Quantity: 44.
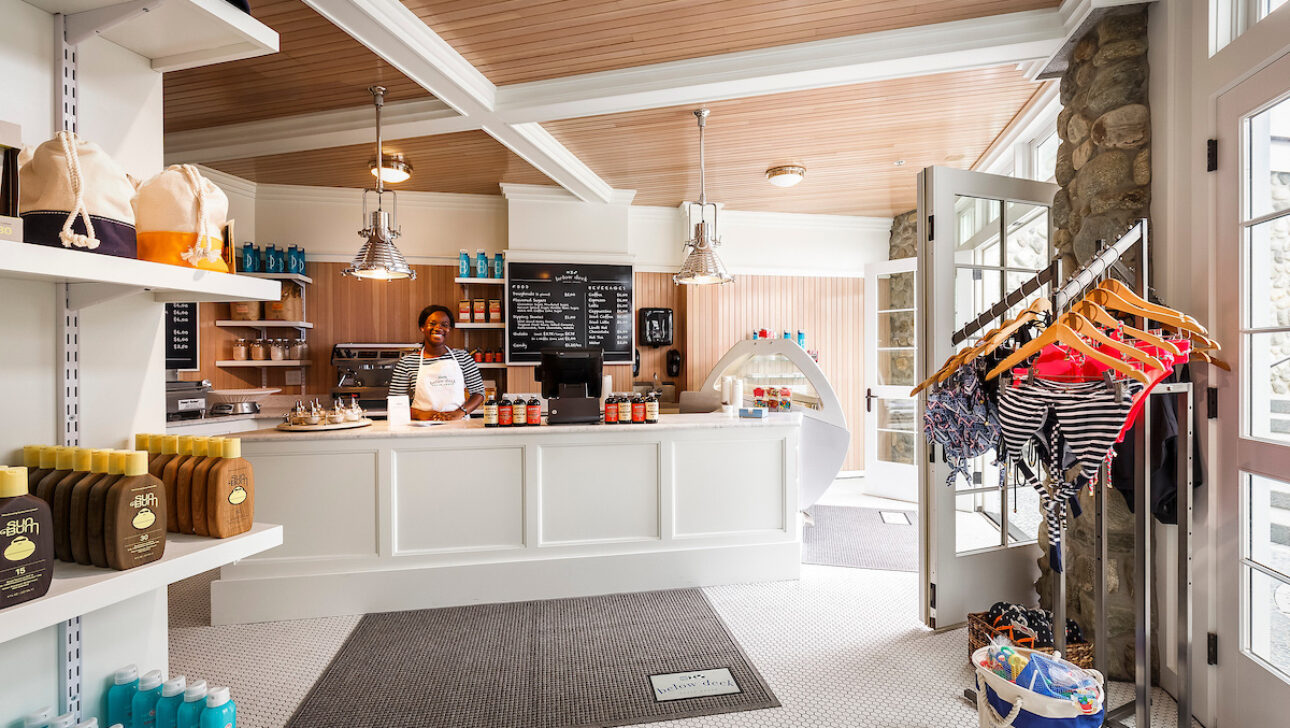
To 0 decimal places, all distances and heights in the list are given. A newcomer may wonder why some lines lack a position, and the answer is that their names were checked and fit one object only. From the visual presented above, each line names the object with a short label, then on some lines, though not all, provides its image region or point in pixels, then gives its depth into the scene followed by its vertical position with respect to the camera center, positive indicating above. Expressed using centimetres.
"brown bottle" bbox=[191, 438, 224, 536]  118 -25
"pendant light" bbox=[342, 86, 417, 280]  361 +63
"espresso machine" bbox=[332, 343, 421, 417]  516 -13
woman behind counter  350 -12
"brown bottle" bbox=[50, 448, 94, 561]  105 -26
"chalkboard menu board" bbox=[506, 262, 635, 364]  550 +46
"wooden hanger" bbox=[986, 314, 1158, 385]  160 +3
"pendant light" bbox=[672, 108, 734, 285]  395 +61
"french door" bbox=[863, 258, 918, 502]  559 -21
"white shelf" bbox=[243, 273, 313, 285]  504 +69
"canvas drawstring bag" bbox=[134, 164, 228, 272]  114 +27
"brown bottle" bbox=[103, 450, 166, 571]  102 -27
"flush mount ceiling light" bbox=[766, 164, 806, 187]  482 +147
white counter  305 -83
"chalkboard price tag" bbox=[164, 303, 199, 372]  467 +17
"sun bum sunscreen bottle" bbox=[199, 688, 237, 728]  119 -70
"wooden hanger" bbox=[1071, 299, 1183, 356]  169 +10
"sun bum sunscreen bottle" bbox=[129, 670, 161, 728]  124 -70
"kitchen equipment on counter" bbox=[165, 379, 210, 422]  412 -29
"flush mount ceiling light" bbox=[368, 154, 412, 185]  445 +140
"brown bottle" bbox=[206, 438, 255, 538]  118 -27
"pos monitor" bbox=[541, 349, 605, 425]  370 -10
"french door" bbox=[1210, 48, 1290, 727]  182 -15
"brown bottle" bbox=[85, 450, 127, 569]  103 -26
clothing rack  184 -57
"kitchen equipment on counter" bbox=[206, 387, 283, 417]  451 -33
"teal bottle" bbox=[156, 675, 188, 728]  122 -69
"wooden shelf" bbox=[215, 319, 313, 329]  498 +29
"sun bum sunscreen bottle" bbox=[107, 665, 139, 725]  125 -69
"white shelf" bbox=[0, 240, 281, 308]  89 +14
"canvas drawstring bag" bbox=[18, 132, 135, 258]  98 +27
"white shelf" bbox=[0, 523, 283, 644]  88 -37
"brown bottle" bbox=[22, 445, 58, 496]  110 -19
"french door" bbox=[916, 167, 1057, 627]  281 +13
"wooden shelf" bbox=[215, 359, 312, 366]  498 -3
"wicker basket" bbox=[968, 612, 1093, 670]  235 -113
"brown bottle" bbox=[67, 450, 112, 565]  104 -28
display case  436 -31
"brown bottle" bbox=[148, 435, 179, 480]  122 -20
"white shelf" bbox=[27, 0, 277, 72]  117 +68
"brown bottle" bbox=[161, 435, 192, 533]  120 -26
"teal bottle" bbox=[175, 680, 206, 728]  120 -69
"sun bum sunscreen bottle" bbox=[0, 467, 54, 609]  87 -27
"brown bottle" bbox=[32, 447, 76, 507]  107 -21
